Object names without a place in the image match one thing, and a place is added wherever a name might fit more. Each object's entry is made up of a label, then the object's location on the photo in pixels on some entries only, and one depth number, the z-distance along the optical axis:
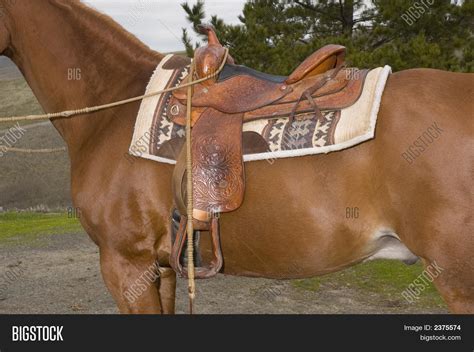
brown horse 2.40
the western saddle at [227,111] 2.67
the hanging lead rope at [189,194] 2.67
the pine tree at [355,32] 6.81
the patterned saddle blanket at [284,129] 2.49
